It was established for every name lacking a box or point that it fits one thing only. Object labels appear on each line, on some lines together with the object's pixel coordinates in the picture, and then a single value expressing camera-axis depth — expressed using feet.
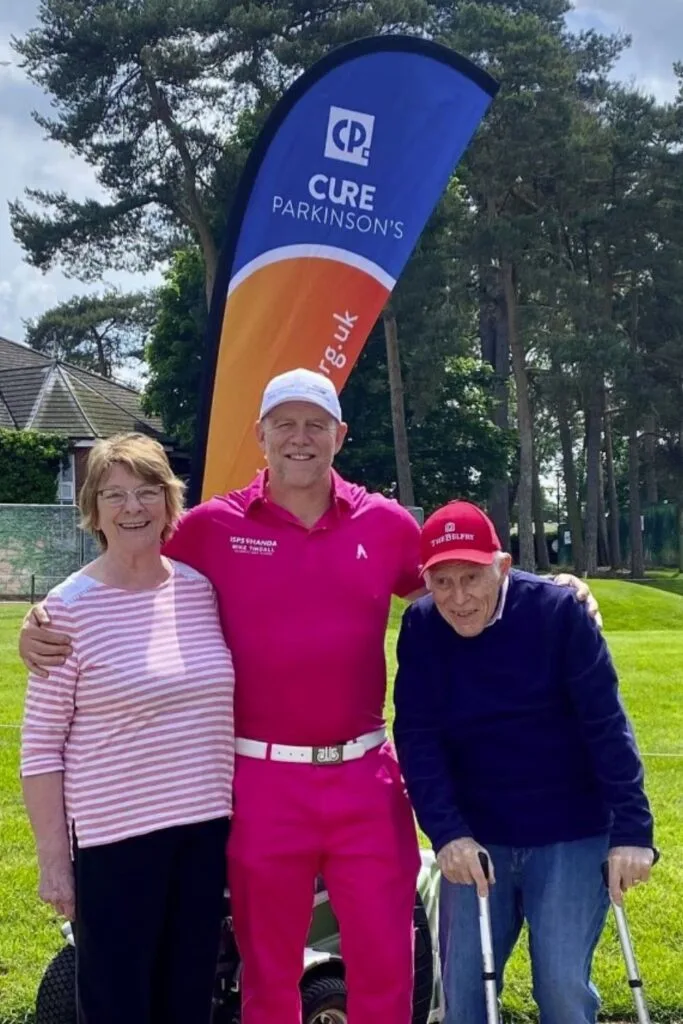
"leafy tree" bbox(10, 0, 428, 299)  83.61
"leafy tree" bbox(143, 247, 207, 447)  106.11
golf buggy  11.15
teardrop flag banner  16.58
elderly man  9.67
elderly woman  9.48
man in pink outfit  10.24
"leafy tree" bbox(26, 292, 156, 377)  167.32
